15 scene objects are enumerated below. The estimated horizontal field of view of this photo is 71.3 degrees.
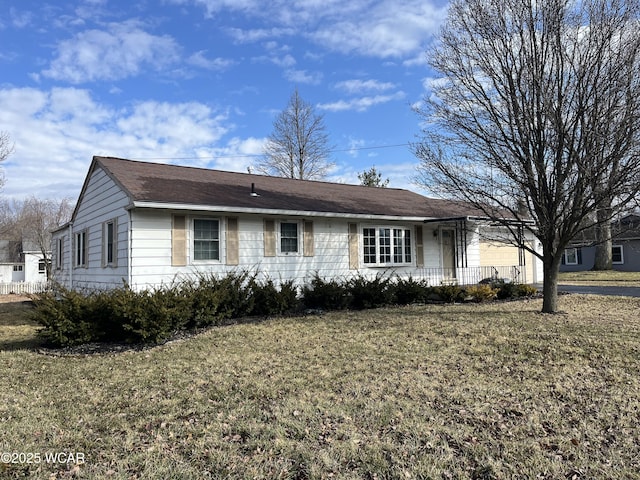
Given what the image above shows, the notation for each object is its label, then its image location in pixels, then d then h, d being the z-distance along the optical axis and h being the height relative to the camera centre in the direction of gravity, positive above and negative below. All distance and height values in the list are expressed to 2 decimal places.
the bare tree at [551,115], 8.70 +2.98
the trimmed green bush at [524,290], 14.15 -1.03
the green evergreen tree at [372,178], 37.12 +6.98
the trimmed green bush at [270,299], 10.88 -0.86
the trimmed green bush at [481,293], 13.23 -1.00
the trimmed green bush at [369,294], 12.07 -0.87
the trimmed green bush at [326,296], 11.73 -0.88
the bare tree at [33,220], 40.25 +4.80
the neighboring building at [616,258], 29.17 -0.06
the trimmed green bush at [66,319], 7.60 -0.87
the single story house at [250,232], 11.08 +0.96
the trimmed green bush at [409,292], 12.78 -0.89
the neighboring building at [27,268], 36.88 +0.13
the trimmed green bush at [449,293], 13.17 -0.97
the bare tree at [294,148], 32.34 +8.37
